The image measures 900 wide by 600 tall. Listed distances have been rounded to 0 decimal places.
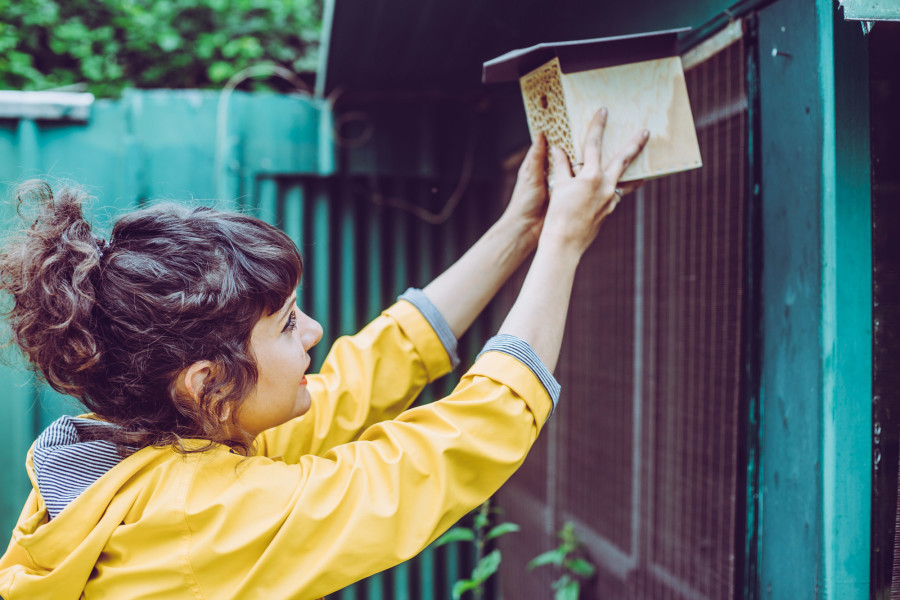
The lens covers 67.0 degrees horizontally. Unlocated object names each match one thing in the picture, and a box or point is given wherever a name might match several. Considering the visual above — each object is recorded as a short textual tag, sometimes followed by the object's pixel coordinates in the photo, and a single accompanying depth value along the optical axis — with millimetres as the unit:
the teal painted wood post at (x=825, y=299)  1361
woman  1204
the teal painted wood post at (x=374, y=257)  3535
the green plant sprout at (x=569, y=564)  2576
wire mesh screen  1866
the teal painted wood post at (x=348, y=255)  3521
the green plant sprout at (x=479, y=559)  2518
